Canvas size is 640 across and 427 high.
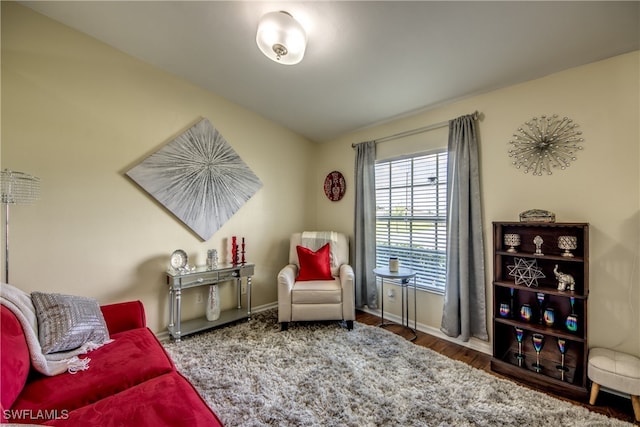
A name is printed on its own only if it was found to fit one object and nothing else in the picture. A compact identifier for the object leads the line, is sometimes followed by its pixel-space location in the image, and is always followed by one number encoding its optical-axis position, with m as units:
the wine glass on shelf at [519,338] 2.05
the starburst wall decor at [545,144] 1.98
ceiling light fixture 1.72
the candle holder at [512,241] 2.12
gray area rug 1.56
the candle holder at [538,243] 2.01
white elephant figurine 1.87
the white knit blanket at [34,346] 1.30
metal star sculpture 2.09
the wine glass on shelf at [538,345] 1.95
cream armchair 2.72
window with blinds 2.74
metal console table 2.55
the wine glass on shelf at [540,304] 2.00
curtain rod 2.42
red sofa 1.02
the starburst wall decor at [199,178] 2.65
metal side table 2.62
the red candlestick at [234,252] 3.06
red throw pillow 3.06
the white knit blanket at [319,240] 3.37
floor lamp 1.80
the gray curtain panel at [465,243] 2.38
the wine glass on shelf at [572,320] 1.85
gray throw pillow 1.46
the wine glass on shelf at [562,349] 1.88
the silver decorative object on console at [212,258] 2.87
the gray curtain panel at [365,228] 3.27
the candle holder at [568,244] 1.87
